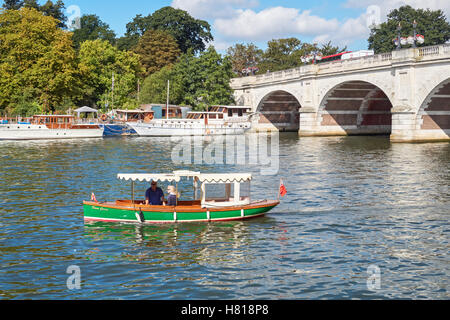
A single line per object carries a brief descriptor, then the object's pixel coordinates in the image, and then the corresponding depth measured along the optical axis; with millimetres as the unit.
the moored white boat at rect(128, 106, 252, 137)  75812
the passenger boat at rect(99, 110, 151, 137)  74938
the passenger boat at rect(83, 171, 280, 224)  21766
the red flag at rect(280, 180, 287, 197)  23148
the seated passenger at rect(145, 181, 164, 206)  22562
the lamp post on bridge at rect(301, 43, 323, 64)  73250
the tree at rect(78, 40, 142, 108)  89625
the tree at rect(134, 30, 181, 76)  110688
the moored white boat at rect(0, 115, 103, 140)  68750
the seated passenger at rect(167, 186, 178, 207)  22156
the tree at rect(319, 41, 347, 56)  128250
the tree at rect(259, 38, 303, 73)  120600
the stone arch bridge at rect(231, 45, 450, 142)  53625
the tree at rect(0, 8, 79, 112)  77438
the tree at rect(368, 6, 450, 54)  112688
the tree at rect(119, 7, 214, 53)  124500
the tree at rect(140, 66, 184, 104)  91912
